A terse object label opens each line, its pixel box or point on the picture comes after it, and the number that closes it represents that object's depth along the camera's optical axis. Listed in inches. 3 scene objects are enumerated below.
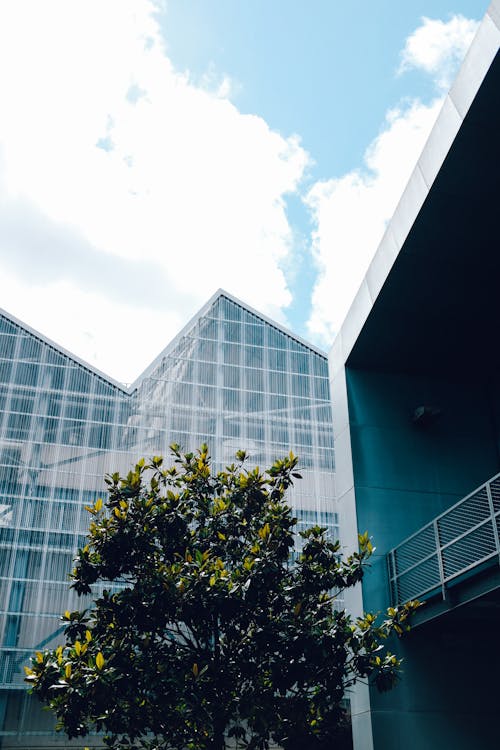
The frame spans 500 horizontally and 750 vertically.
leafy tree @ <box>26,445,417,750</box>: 307.3
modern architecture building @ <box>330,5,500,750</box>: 359.3
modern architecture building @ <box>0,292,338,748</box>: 1015.0
